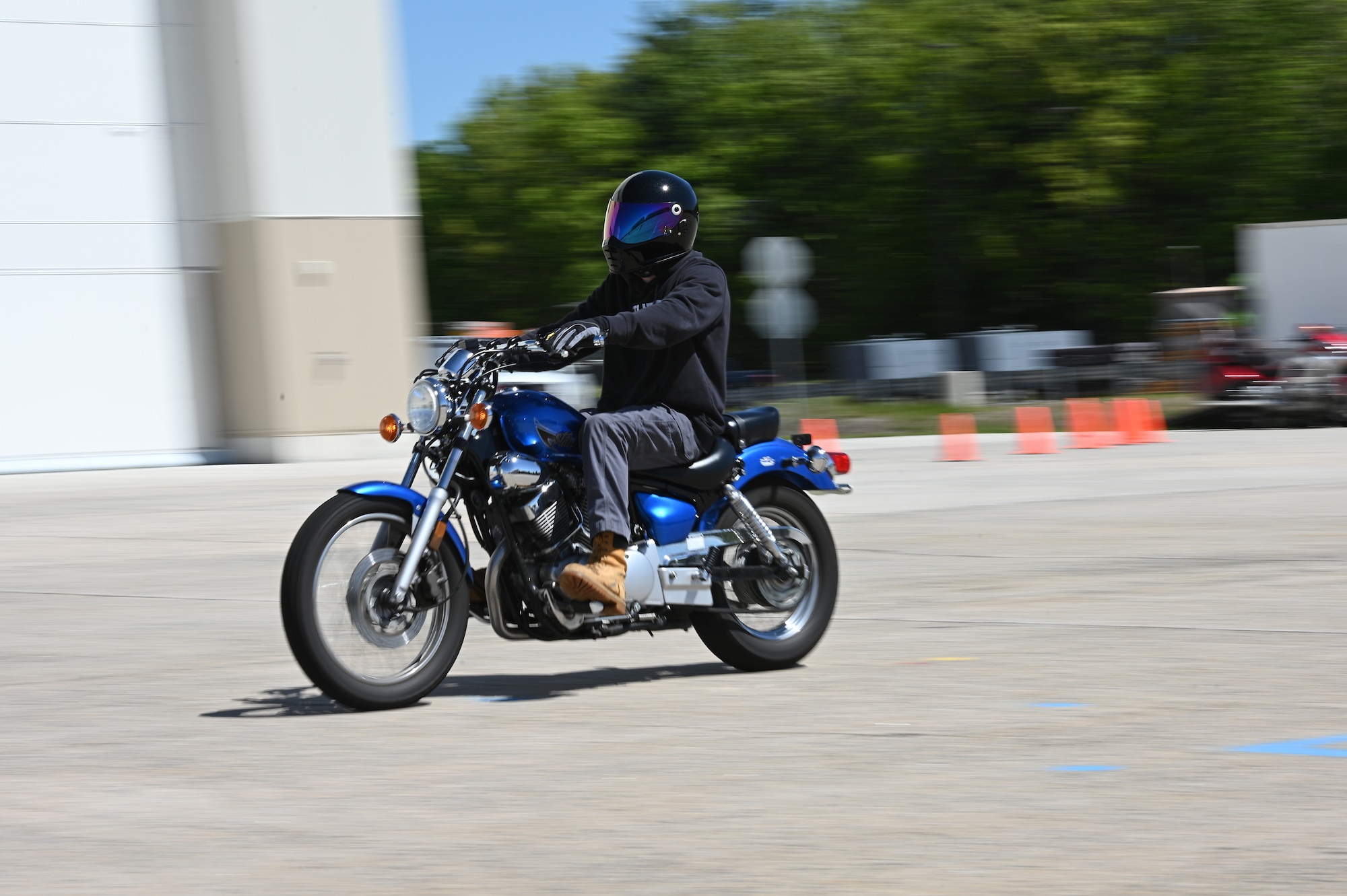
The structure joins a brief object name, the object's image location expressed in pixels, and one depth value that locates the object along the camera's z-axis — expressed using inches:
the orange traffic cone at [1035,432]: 839.1
